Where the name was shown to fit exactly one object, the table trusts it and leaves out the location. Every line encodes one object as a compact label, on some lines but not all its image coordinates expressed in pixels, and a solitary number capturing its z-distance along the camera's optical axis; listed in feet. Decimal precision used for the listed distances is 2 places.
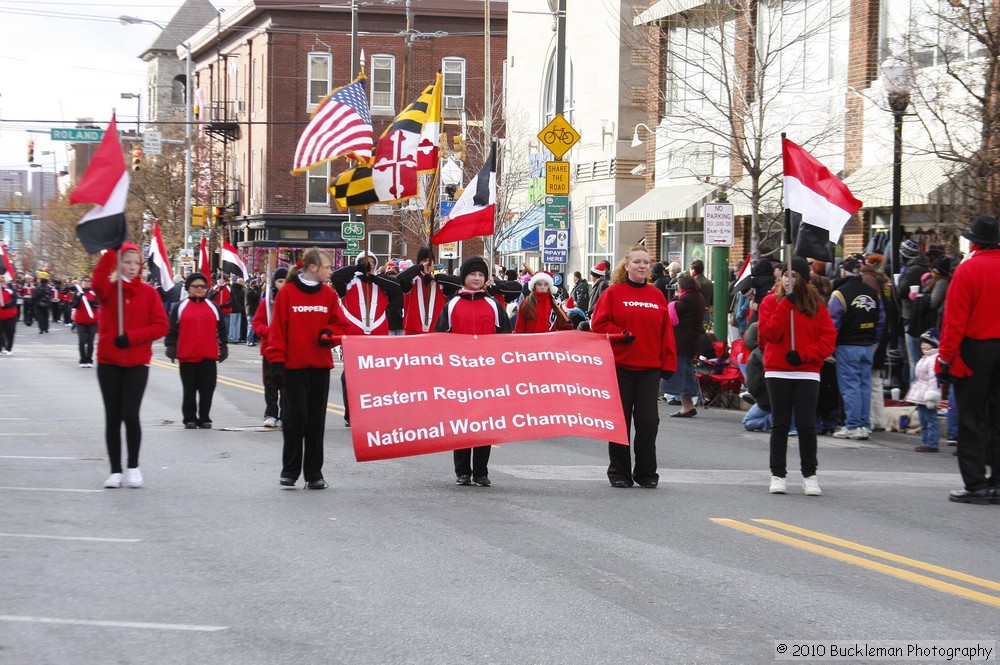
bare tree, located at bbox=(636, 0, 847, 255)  85.25
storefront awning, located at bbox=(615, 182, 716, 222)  103.04
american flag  65.00
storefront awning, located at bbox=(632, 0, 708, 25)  96.63
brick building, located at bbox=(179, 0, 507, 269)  191.72
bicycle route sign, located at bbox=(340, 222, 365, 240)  130.00
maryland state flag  62.54
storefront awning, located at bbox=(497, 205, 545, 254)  138.10
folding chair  63.77
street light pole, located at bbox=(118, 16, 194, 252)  184.99
